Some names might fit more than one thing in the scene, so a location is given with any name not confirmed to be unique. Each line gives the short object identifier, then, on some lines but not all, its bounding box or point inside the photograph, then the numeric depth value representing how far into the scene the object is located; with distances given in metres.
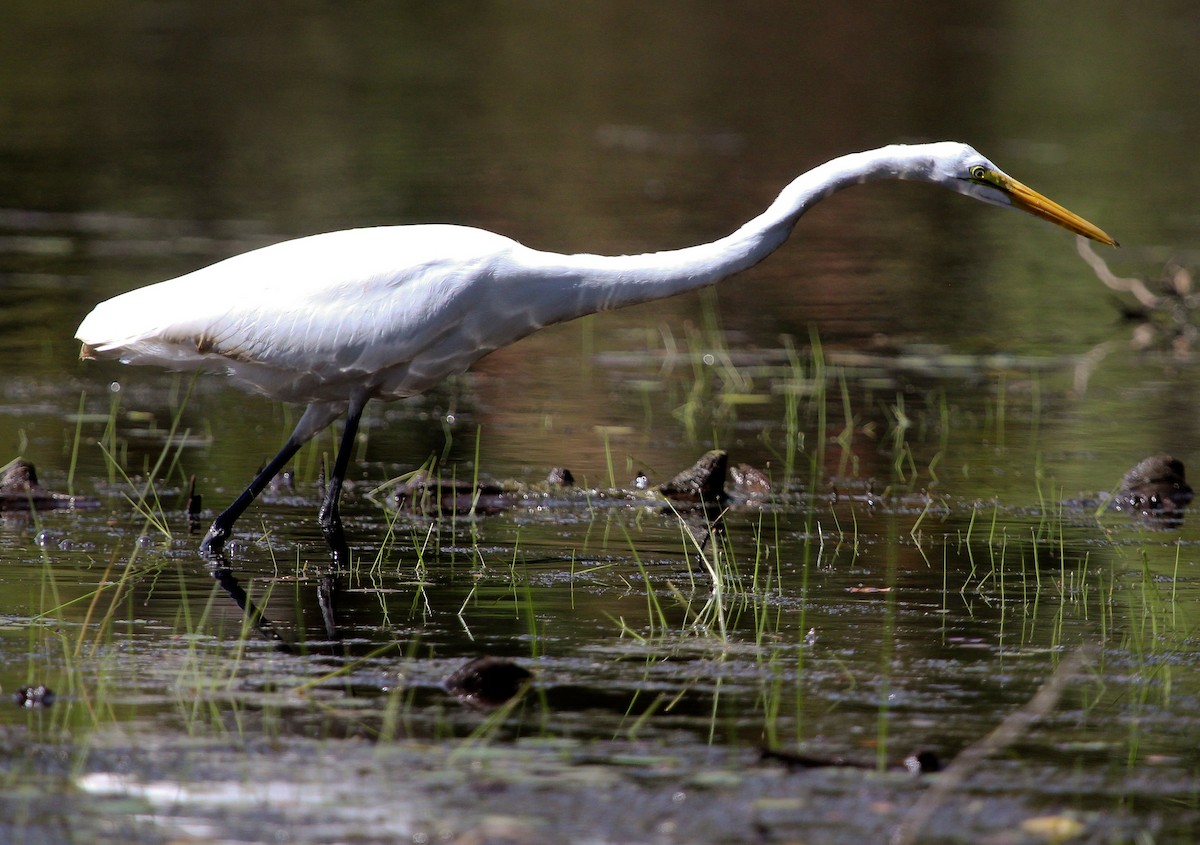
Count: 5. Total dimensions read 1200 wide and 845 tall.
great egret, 12.61
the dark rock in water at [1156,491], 14.87
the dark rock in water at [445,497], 14.74
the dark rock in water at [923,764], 8.35
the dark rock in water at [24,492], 14.13
